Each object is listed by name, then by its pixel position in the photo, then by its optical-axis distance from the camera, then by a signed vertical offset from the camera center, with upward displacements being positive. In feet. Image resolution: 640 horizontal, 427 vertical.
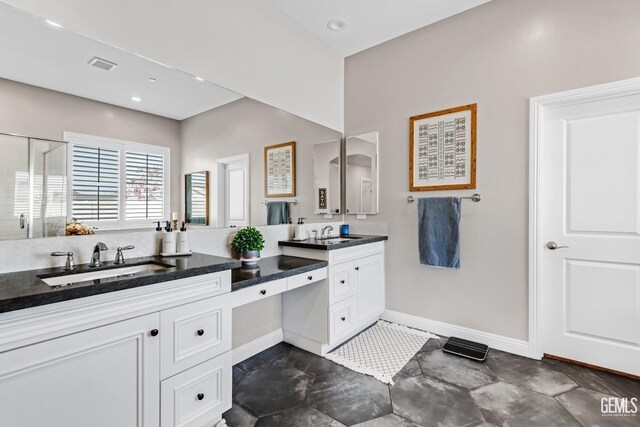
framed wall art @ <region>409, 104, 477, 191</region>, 8.91 +1.95
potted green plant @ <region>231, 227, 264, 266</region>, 7.25 -0.72
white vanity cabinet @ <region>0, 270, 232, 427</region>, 3.54 -1.96
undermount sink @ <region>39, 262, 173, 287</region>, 4.70 -0.98
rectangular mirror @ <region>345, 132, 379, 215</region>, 10.73 +1.43
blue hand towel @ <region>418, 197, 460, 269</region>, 9.02 -0.50
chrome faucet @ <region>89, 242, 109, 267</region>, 5.20 -0.67
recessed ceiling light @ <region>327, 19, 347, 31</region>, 9.39 +5.84
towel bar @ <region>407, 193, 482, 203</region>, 8.77 +0.50
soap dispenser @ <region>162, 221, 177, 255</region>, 6.25 -0.55
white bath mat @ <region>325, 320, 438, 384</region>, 7.47 -3.68
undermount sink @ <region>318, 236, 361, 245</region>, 9.11 -0.81
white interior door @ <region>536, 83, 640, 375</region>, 7.14 -0.33
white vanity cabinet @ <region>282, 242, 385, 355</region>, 8.18 -2.49
